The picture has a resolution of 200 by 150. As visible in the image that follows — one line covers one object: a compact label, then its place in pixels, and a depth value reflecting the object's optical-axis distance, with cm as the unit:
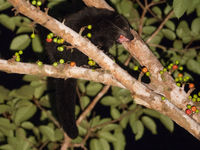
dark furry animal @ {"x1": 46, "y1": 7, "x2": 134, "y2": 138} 406
